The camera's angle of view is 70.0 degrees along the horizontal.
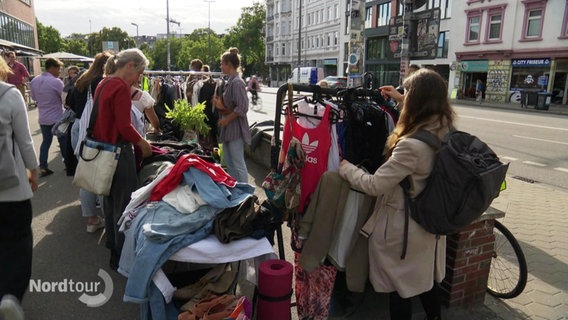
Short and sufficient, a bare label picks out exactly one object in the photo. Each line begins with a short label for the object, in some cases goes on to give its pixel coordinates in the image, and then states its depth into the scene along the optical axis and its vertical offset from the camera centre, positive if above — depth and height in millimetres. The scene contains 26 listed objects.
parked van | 39388 +133
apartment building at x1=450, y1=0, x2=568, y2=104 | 25562 +2267
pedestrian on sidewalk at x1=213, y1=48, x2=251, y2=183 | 5289 -557
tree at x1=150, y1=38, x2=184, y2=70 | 100062 +5045
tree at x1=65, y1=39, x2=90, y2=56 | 94812 +5530
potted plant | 5637 -610
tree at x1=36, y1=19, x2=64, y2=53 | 77900 +6281
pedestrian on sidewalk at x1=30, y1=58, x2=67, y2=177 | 6883 -439
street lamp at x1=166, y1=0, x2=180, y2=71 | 38062 +5173
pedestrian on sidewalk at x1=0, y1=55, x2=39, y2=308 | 2662 -846
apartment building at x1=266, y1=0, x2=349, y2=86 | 53344 +5797
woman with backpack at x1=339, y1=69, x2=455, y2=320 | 2361 -692
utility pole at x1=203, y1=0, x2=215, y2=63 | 69912 +4018
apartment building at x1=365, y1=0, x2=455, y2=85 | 34031 +3556
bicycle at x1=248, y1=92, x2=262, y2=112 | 20562 -1620
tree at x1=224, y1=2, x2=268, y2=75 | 71250 +7095
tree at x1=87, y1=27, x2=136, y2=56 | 87000 +7336
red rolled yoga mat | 2533 -1338
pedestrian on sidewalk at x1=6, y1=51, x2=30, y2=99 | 11578 -34
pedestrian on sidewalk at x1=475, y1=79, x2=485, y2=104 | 29892 -706
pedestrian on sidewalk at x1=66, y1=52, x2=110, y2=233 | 4602 -453
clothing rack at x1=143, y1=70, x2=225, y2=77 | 8172 +11
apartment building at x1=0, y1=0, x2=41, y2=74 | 27817 +3413
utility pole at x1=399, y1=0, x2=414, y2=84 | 8820 +788
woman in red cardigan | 3504 -494
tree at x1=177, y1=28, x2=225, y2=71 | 72062 +4039
